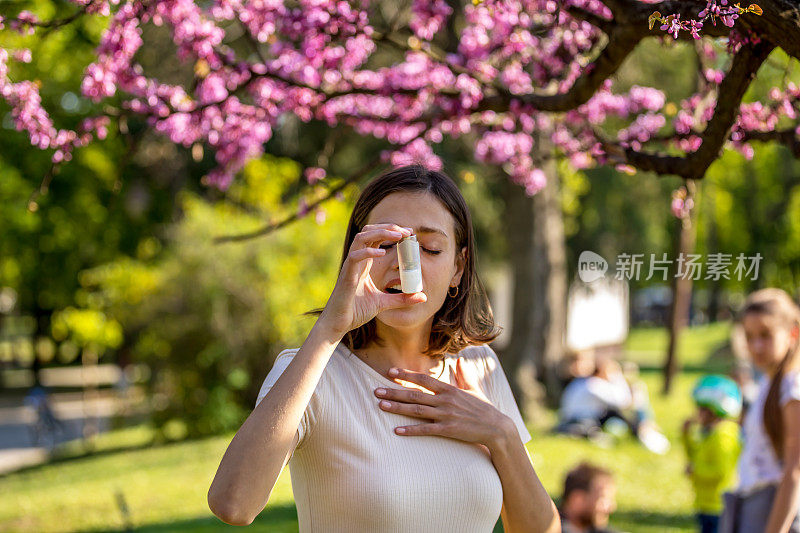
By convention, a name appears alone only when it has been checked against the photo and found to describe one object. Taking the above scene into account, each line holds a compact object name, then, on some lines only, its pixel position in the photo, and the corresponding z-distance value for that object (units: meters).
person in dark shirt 4.43
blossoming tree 3.63
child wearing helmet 5.77
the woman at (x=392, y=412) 1.95
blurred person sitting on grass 12.33
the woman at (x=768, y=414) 3.63
